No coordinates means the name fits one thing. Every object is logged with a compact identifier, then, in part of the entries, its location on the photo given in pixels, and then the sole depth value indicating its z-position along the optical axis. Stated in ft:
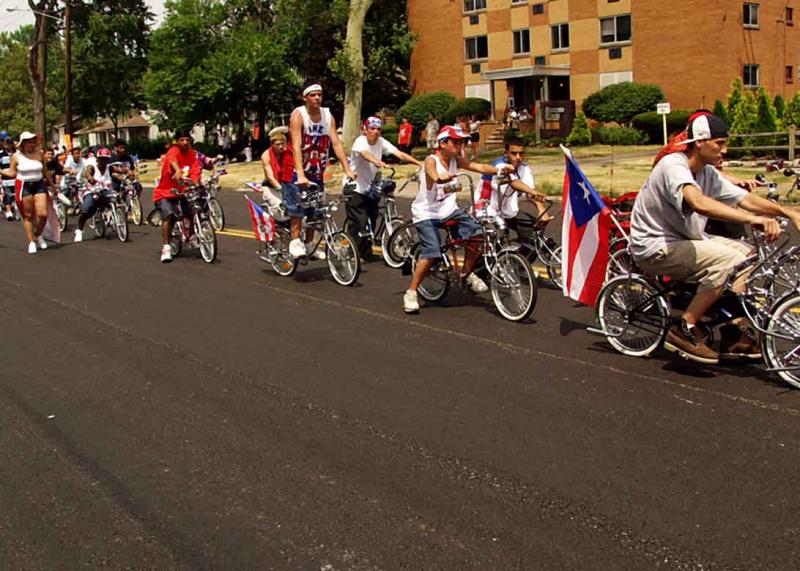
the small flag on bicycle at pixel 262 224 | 36.78
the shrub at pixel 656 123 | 132.44
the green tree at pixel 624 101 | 139.95
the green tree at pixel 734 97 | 97.67
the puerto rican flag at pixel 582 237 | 23.62
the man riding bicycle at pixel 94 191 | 53.78
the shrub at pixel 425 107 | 162.30
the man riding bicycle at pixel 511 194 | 30.48
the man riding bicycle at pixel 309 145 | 33.88
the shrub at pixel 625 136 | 130.62
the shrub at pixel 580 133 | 134.31
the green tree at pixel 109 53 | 214.48
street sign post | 79.69
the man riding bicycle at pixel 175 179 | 41.50
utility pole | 135.74
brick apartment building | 137.69
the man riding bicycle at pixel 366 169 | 35.81
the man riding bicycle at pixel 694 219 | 19.86
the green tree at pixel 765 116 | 90.25
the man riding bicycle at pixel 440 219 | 27.99
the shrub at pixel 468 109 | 158.20
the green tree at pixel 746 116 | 92.07
